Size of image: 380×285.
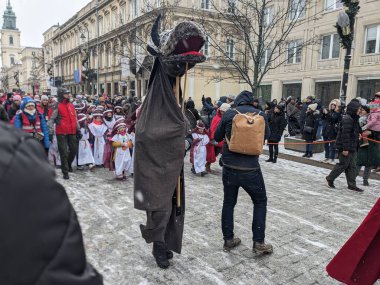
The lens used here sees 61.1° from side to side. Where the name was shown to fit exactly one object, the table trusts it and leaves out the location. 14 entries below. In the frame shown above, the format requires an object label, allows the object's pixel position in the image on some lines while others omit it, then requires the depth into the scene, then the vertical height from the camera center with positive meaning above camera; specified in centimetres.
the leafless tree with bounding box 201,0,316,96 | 1077 +224
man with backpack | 356 -80
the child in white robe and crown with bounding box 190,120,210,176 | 774 -140
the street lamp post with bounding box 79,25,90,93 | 4941 +958
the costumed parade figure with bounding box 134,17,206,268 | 324 -49
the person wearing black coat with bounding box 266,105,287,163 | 970 -108
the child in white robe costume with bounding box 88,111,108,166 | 839 -111
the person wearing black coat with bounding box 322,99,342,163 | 923 -98
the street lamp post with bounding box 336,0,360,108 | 843 +182
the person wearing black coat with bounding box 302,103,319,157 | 1012 -104
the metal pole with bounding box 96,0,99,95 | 4151 +600
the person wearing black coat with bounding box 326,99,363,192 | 638 -100
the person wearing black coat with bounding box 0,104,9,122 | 593 -48
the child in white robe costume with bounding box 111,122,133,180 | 720 -136
